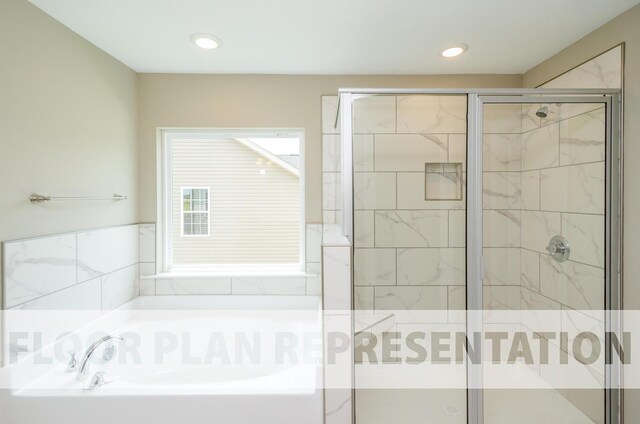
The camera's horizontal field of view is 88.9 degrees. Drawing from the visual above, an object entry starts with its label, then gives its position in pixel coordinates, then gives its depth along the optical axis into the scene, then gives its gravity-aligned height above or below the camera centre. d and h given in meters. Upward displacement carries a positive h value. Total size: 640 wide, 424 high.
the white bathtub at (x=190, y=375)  1.41 -0.83
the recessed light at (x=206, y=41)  1.84 +0.98
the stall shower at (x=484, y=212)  1.62 -0.01
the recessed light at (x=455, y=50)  1.98 +1.00
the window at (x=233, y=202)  2.54 +0.06
